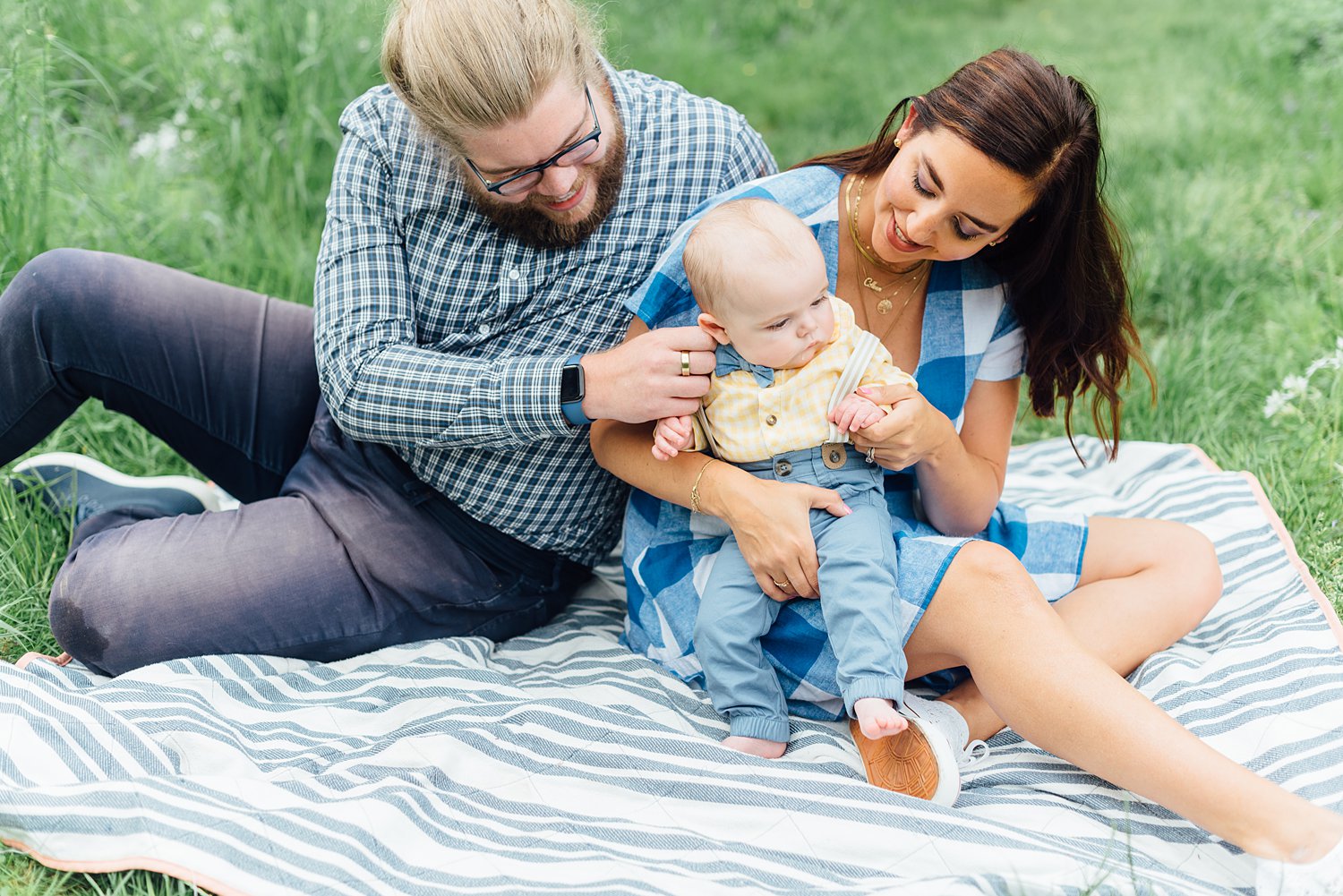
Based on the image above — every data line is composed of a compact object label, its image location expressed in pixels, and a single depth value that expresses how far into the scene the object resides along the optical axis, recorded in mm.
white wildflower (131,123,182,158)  4195
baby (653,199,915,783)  2113
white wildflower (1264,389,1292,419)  3279
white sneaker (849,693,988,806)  2123
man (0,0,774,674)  2342
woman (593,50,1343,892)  2021
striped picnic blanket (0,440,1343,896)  1955
